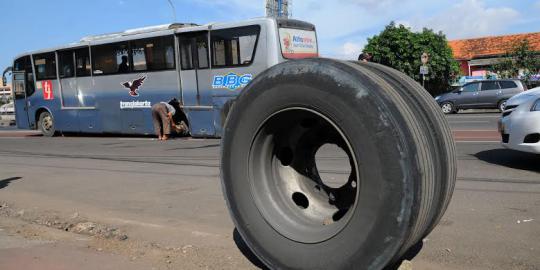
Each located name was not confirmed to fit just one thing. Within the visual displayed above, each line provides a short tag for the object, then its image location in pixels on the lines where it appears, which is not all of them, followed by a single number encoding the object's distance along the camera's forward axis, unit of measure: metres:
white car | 6.94
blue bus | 13.55
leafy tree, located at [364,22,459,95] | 39.91
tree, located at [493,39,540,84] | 34.81
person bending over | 14.48
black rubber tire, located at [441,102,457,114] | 24.66
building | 45.34
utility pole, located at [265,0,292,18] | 54.22
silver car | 23.11
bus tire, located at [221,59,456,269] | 2.61
